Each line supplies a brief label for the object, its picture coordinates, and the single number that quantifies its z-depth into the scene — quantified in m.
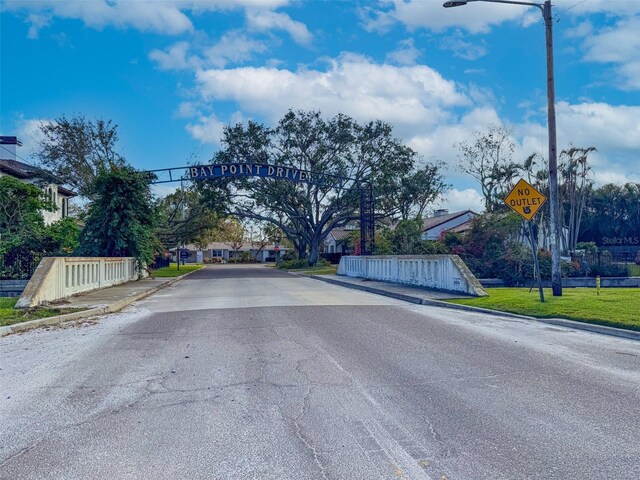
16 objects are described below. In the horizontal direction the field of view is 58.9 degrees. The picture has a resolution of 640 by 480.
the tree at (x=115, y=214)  26.17
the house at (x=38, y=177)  38.75
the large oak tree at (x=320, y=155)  47.19
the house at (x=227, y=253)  113.96
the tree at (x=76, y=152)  43.19
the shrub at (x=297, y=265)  55.31
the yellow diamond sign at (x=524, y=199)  15.01
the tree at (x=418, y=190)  48.50
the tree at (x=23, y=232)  23.00
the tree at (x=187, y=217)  51.28
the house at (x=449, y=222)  59.12
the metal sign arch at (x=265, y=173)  31.87
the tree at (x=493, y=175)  47.66
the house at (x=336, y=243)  72.96
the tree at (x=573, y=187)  44.12
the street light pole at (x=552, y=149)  15.59
